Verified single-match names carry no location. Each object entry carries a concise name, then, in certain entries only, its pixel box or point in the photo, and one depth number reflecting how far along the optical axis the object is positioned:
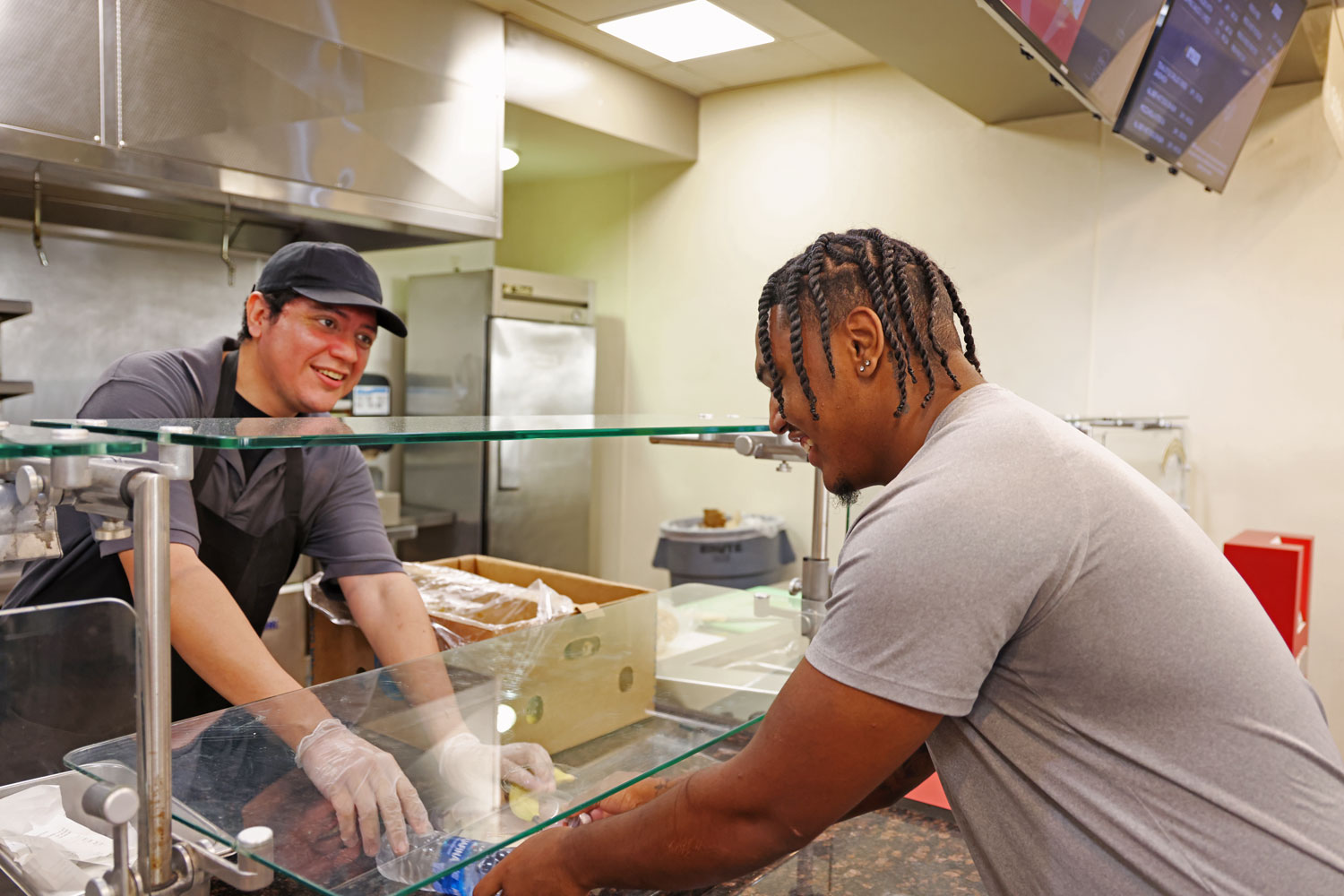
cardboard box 1.15
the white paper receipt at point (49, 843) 0.87
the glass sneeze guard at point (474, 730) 0.81
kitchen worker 1.48
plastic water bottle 0.78
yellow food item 0.91
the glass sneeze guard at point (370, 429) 0.73
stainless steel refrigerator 4.27
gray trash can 3.99
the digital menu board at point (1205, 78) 2.19
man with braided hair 0.75
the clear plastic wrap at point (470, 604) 1.77
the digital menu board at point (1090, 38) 1.71
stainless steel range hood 2.53
